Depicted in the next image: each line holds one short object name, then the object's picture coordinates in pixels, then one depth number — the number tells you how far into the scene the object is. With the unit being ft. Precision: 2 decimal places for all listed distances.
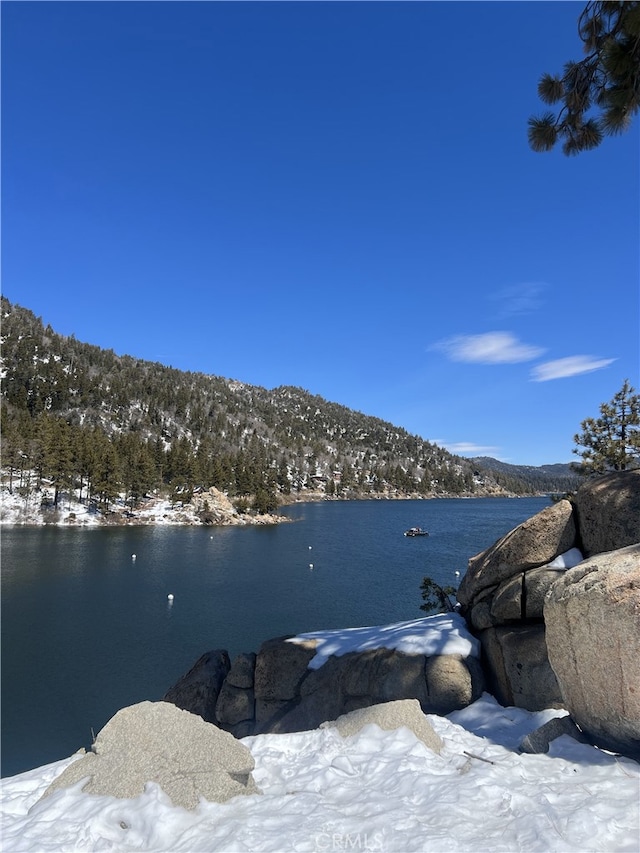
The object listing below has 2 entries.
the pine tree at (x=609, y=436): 53.83
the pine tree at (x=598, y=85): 23.80
